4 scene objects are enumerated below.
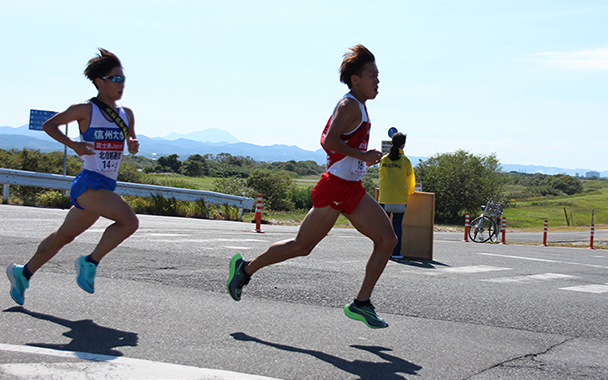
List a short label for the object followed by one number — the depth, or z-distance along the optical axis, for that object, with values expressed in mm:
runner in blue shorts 4066
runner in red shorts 3934
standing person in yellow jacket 8586
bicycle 19094
